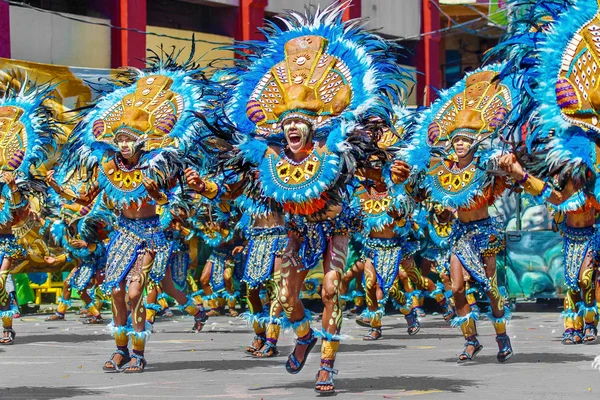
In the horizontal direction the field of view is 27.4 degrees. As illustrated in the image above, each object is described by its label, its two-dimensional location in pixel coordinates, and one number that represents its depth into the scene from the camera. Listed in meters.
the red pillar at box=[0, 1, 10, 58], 20.94
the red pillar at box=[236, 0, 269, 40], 26.16
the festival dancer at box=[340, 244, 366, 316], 16.80
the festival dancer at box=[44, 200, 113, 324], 16.92
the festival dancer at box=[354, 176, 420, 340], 14.54
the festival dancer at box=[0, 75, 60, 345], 13.47
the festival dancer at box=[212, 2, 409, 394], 9.16
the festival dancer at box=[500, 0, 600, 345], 7.88
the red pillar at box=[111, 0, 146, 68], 23.62
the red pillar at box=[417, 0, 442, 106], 32.41
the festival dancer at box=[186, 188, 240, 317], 17.12
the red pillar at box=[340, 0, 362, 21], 29.59
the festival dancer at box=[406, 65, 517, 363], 11.20
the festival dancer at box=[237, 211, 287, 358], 12.29
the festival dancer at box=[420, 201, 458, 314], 17.34
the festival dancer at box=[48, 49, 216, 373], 10.62
